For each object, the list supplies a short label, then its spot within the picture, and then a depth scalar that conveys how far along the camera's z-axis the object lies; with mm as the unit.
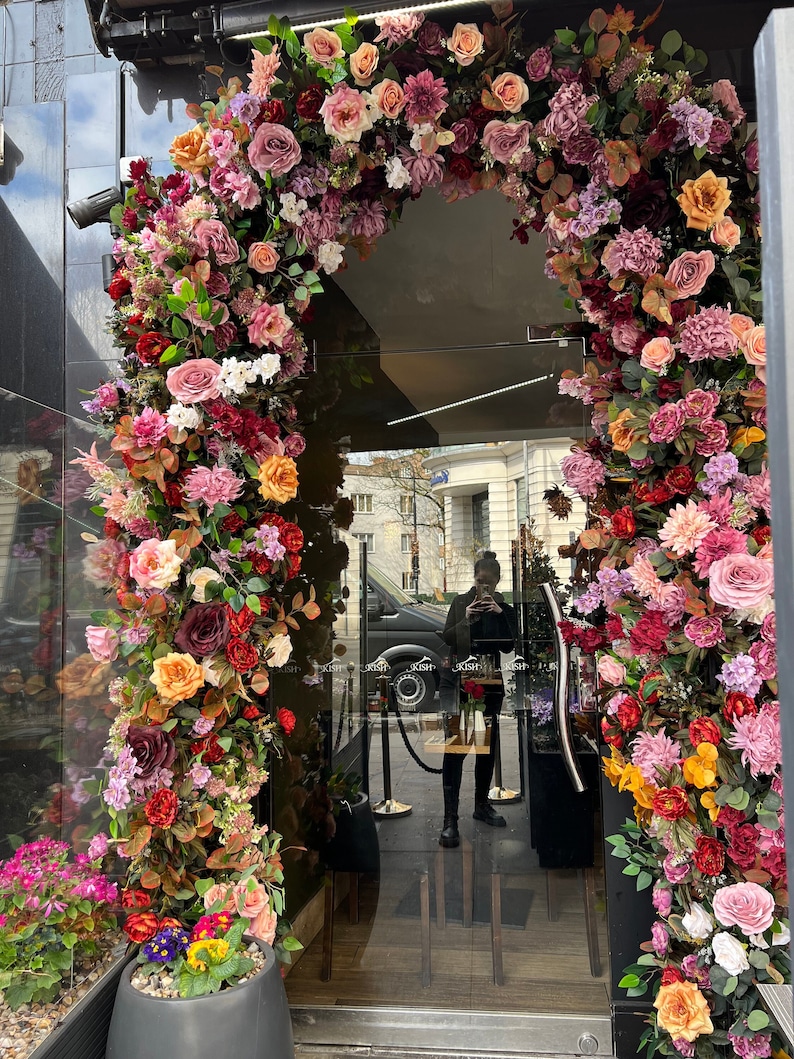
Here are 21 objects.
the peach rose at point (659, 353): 2049
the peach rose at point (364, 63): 1989
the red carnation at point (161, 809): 2070
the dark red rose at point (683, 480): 2051
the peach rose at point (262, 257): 2176
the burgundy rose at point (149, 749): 2109
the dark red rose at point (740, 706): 1926
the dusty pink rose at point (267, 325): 2221
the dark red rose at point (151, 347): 2197
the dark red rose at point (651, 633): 2082
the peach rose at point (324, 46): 2020
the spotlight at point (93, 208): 2594
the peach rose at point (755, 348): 1899
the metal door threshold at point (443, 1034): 2748
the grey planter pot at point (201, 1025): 1895
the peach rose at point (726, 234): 2025
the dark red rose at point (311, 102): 2090
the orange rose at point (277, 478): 2238
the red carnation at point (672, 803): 2008
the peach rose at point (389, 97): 2031
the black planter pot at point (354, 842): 3322
